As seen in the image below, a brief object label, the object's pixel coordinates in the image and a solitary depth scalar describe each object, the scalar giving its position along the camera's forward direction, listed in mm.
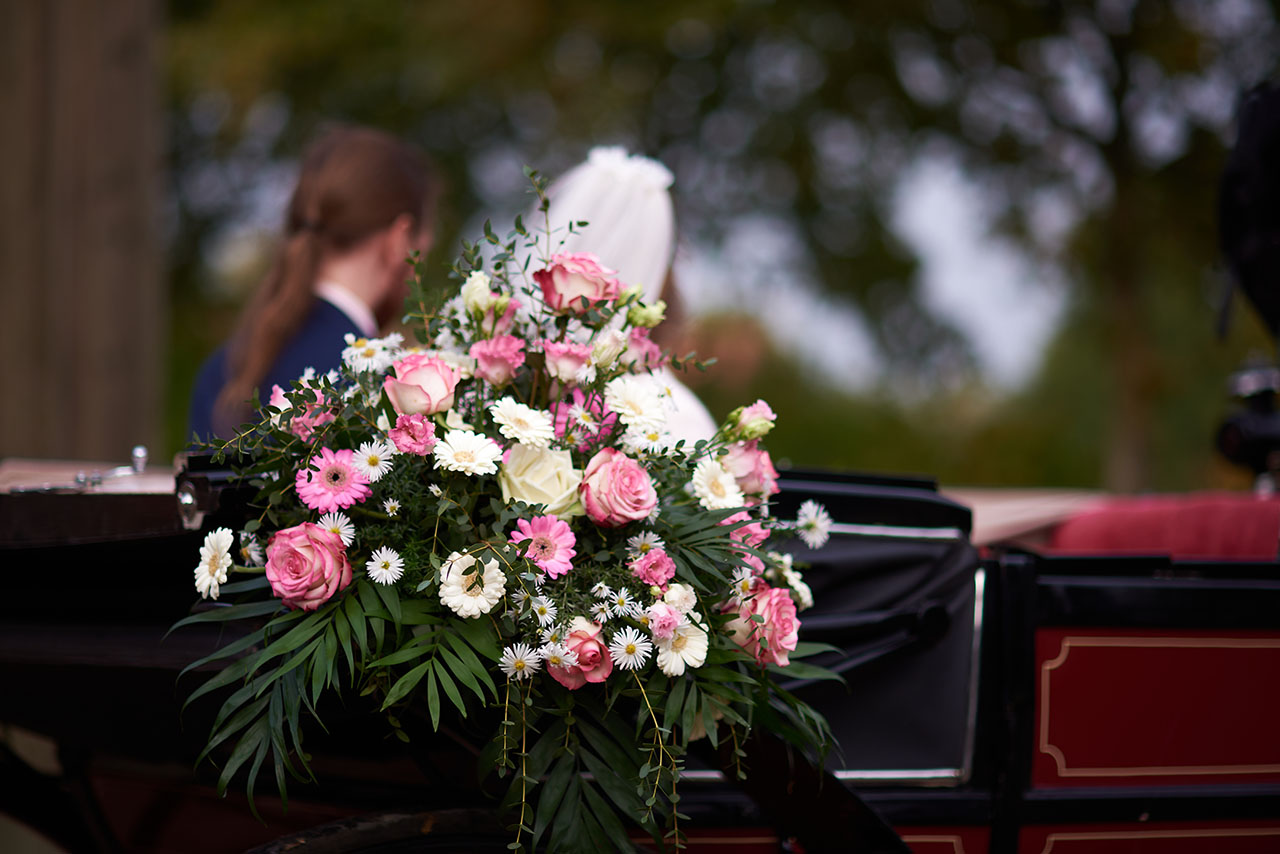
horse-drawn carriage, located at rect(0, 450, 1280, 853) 4729
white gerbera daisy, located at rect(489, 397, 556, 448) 4422
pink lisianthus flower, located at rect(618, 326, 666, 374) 4551
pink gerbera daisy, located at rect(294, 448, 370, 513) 4406
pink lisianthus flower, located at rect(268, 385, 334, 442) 4467
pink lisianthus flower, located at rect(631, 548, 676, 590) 4423
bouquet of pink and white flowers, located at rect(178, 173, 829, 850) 4397
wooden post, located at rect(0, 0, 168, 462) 8207
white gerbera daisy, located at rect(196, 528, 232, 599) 4411
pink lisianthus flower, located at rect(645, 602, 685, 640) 4402
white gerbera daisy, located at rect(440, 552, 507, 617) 4387
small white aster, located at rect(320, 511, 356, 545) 4408
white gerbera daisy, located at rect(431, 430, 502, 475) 4404
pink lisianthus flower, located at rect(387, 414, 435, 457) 4416
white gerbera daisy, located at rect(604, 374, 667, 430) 4476
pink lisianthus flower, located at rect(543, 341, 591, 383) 4497
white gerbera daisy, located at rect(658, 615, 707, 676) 4418
